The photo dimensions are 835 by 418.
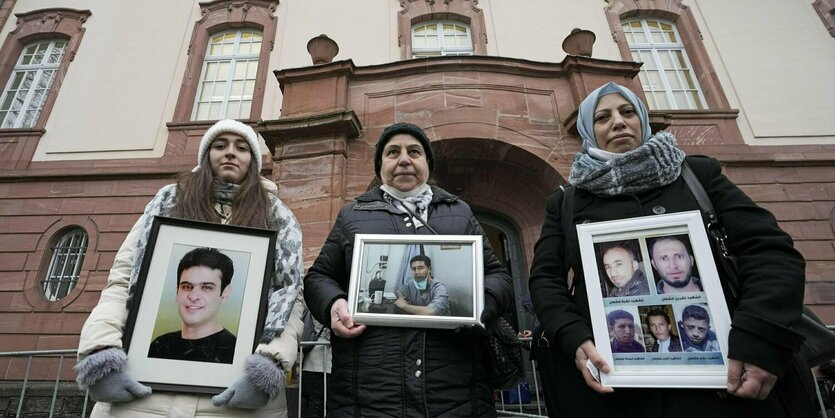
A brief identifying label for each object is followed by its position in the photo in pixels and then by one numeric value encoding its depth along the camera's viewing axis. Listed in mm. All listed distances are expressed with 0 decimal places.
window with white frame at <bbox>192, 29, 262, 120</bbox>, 8586
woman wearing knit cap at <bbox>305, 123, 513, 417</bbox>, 1620
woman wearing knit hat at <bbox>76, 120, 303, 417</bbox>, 1594
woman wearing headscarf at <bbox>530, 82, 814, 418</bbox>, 1221
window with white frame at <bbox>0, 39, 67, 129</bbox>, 8914
